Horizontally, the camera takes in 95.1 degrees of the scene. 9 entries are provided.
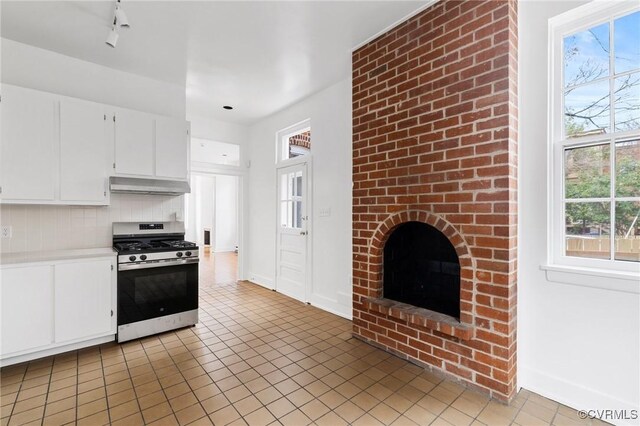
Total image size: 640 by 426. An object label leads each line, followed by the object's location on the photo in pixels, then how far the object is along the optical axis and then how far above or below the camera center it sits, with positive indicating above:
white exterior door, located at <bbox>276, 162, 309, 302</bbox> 4.21 -0.30
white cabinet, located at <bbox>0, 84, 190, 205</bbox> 2.54 +0.65
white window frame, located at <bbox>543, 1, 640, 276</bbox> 1.88 +0.47
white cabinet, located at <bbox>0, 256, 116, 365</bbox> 2.33 -0.81
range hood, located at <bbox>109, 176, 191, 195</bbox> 3.02 +0.29
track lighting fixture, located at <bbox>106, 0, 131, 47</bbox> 2.19 +1.47
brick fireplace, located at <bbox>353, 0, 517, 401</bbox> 1.96 +0.31
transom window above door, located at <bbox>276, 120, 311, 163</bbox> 4.77 +1.11
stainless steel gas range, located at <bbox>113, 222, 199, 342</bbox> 2.86 -0.73
